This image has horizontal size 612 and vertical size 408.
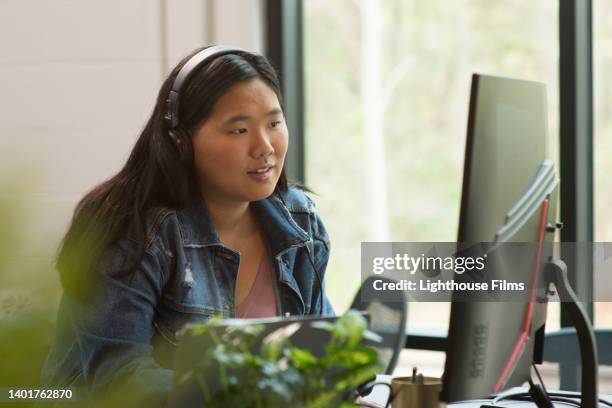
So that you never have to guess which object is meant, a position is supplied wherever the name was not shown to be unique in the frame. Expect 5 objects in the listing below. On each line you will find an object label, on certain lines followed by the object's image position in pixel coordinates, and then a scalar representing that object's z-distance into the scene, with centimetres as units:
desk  232
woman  241
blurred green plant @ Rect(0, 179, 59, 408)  86
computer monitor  198
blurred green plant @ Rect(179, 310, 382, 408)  174
